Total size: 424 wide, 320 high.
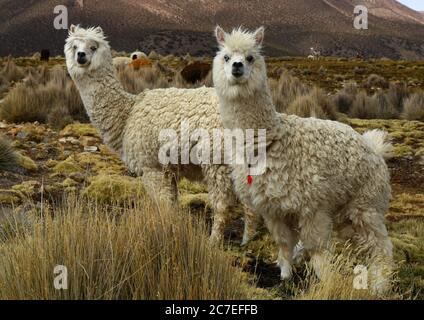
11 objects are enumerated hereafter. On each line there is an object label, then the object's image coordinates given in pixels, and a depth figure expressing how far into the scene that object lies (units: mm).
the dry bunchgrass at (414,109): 14406
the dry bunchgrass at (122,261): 3395
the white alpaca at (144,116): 5816
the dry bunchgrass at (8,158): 8141
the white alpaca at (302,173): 4625
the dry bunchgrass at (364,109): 14648
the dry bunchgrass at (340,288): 3471
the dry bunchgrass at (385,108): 14866
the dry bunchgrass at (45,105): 12070
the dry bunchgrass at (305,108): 12281
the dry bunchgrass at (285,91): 13539
